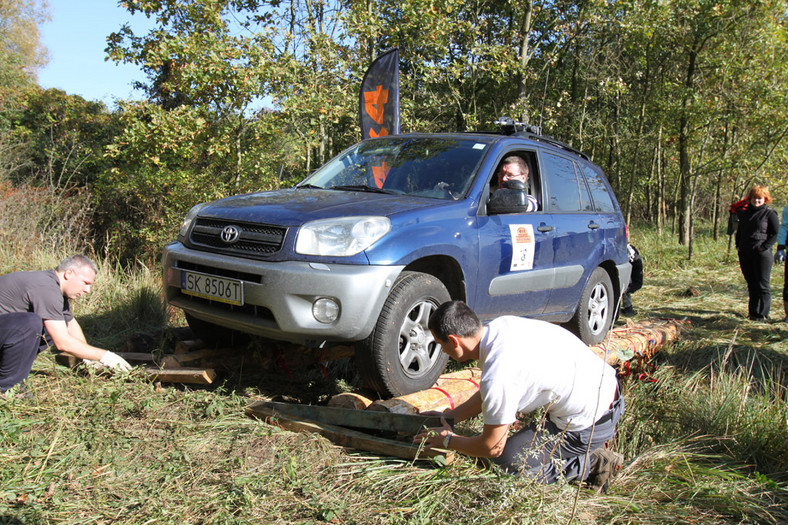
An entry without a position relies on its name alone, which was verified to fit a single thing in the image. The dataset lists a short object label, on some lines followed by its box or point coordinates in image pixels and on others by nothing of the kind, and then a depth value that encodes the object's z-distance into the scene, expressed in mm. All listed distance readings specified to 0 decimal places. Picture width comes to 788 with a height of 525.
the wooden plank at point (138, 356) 4184
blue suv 3264
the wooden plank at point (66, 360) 4066
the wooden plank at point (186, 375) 3639
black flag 7660
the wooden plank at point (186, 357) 3956
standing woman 7758
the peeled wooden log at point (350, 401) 3482
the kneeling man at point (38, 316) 3584
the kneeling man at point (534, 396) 2570
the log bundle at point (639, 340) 4785
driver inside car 4589
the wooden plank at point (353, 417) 3045
